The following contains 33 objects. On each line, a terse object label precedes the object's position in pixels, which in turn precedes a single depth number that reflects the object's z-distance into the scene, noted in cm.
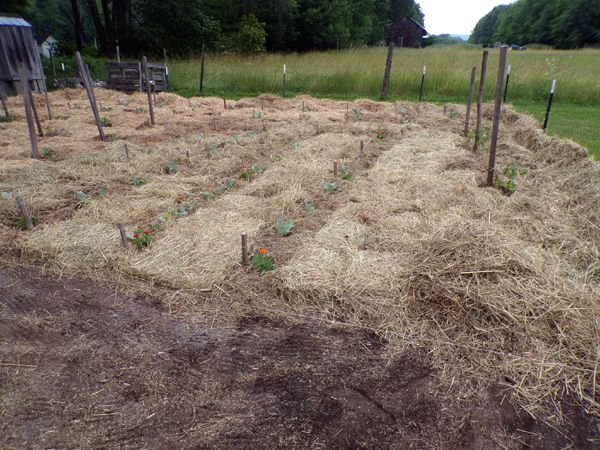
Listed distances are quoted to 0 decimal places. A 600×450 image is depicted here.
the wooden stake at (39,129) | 739
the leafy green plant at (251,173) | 561
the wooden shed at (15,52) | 1267
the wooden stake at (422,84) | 1350
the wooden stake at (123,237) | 355
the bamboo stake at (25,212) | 394
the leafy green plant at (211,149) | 670
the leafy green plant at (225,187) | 510
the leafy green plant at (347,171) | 551
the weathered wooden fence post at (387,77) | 1384
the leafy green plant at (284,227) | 395
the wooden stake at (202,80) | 1508
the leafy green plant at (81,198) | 465
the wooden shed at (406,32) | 4197
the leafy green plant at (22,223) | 407
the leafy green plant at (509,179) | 480
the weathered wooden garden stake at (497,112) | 439
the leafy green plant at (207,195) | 489
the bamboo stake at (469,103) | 720
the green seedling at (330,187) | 510
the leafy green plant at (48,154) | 644
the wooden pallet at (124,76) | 1446
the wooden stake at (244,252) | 328
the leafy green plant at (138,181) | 527
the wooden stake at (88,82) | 669
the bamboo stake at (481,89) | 591
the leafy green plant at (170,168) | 580
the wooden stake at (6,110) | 903
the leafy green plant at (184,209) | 441
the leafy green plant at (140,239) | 366
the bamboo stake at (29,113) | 591
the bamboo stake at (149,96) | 816
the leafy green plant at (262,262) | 332
